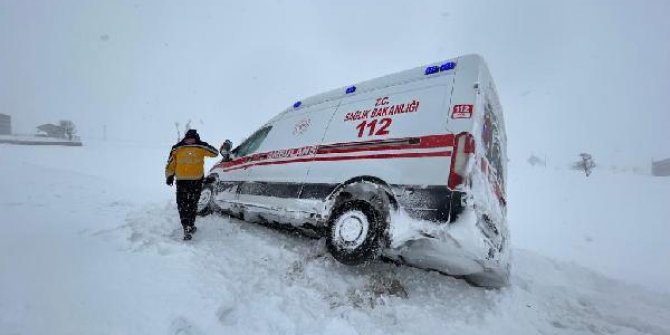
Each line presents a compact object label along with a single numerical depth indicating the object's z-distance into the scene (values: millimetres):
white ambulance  3172
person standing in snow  5039
